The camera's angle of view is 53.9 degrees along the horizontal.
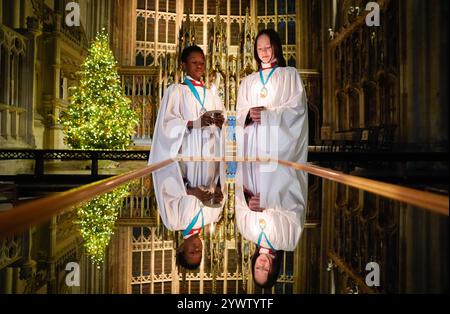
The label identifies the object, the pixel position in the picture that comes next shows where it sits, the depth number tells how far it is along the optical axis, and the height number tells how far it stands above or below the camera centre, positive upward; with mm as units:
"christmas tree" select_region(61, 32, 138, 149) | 10570 +1289
